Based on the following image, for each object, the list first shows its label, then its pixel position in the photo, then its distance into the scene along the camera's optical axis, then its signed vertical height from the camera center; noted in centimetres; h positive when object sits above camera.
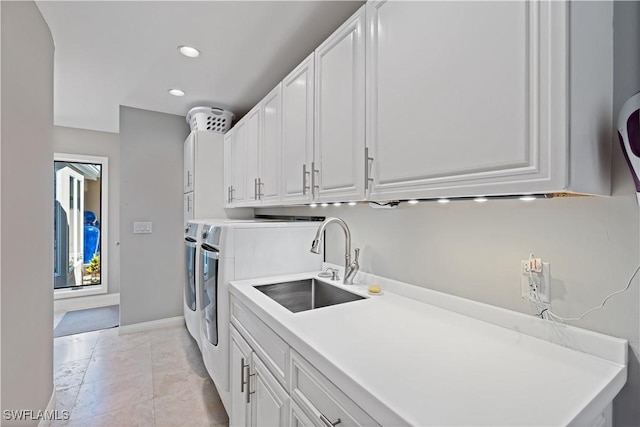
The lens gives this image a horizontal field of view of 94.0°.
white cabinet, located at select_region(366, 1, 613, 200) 67 +31
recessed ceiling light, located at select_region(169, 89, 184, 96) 275 +112
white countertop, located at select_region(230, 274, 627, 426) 64 -42
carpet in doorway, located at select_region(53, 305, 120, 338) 327 -130
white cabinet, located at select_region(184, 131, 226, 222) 296 +37
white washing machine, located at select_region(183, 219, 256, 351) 226 -54
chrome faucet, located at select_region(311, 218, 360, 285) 166 -29
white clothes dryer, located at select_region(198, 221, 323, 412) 175 -31
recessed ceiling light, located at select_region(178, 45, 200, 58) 205 +112
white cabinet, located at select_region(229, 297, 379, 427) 83 -62
